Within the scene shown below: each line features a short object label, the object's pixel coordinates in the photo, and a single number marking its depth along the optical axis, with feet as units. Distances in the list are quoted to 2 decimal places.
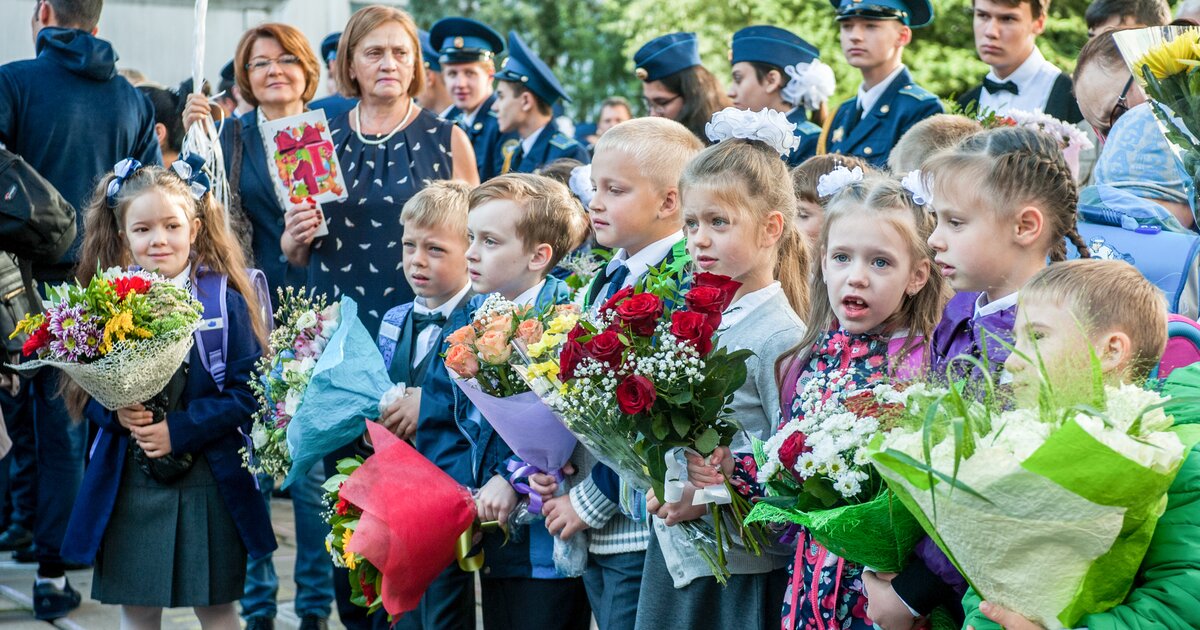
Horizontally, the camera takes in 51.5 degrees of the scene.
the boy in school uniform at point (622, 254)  11.80
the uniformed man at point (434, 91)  30.55
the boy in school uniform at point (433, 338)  13.52
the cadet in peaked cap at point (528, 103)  24.43
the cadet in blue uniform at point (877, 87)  18.67
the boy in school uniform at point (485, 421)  12.75
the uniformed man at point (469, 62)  28.48
